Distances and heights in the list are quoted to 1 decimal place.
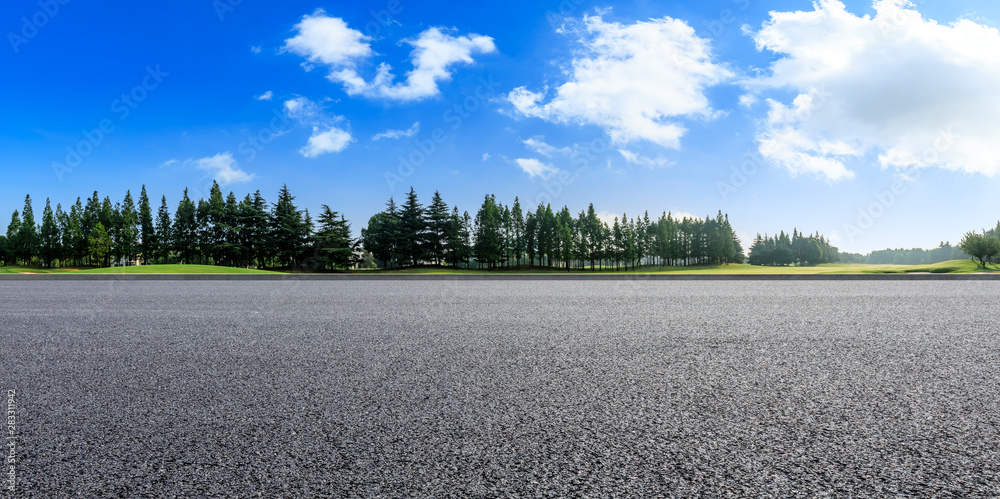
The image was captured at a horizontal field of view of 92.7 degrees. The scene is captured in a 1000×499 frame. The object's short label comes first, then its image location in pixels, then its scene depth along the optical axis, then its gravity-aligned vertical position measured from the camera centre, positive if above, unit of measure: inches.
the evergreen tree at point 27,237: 2677.2 +204.4
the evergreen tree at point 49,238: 2645.2 +195.8
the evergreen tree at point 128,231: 2522.1 +212.1
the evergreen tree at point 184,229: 2598.4 +224.3
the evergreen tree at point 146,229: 2615.7 +228.2
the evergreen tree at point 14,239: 2719.0 +200.1
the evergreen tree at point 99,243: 2452.0 +147.9
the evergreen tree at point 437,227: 2303.2 +175.8
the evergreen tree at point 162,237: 2628.0 +184.8
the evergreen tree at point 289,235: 2220.7 +147.5
